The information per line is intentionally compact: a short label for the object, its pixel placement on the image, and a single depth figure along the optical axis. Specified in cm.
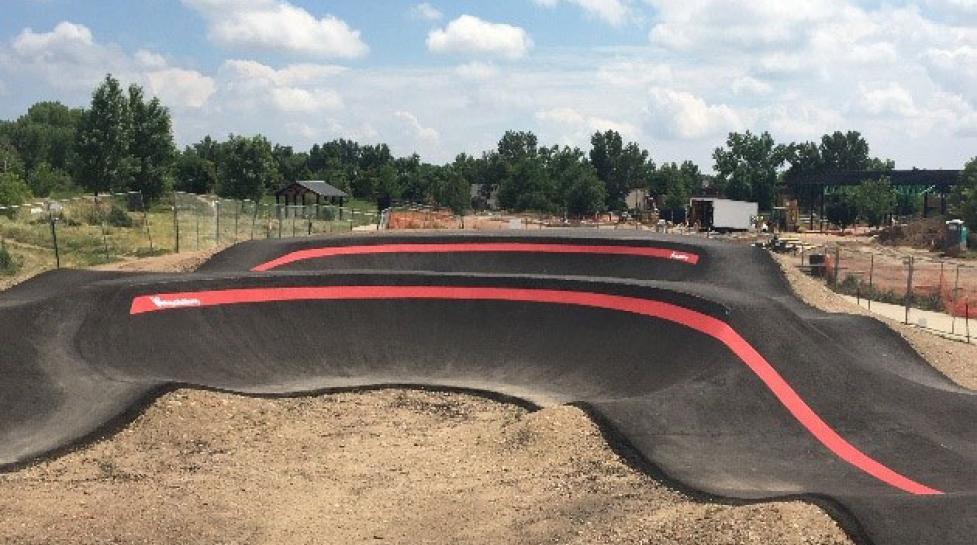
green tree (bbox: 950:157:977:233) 6844
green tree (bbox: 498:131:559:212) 9269
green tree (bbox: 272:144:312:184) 12800
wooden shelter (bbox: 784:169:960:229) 8538
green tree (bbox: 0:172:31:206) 4944
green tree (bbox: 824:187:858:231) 9325
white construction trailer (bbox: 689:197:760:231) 6625
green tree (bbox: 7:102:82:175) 11970
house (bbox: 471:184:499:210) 11906
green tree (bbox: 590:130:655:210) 11944
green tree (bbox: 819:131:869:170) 16775
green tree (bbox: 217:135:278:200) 8106
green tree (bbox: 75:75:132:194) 6431
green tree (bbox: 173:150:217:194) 10494
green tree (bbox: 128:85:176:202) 6650
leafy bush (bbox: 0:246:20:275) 3052
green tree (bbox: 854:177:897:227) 8912
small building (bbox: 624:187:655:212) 12104
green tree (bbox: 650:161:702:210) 10650
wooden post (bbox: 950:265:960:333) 2855
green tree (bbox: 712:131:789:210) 10875
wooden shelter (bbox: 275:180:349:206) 7206
